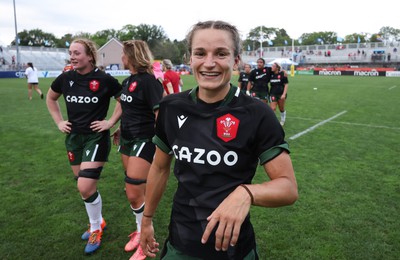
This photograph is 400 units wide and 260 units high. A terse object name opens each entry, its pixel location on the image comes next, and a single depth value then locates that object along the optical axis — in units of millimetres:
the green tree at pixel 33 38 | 92375
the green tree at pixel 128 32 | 101088
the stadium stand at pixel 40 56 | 58578
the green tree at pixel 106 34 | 106462
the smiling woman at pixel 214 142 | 1769
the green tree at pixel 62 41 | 94938
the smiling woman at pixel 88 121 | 3893
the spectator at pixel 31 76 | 17562
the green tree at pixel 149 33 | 100231
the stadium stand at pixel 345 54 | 63719
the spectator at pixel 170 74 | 10469
